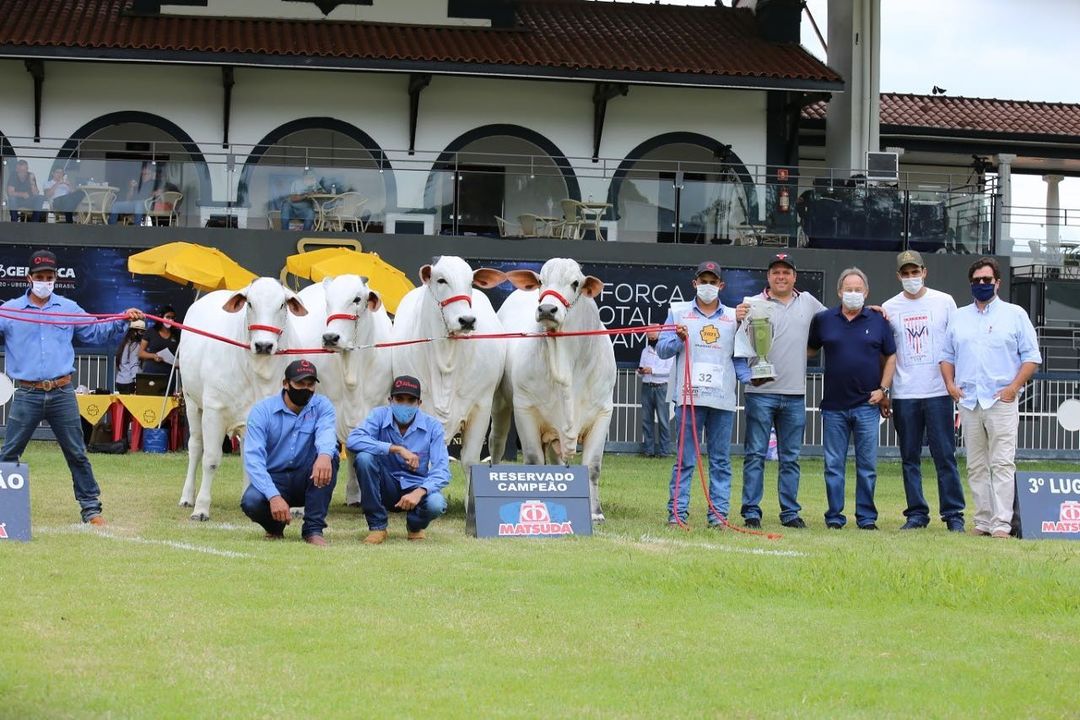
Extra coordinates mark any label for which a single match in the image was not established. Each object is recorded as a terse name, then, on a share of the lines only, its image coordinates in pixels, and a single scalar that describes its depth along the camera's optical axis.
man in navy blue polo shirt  13.95
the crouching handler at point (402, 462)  12.14
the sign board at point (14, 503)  11.49
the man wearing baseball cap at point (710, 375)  13.72
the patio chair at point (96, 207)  27.84
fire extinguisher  28.97
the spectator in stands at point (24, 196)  27.77
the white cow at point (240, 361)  13.85
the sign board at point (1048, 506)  13.06
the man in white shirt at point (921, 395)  13.84
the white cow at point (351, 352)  14.25
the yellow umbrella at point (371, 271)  21.88
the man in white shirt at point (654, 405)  24.25
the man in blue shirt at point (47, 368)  12.77
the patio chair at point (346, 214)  28.06
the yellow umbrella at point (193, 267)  22.22
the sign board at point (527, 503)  12.36
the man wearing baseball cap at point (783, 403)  13.91
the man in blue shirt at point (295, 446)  11.93
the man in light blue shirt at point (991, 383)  13.20
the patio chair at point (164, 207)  27.95
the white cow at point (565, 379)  13.87
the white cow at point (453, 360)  14.22
